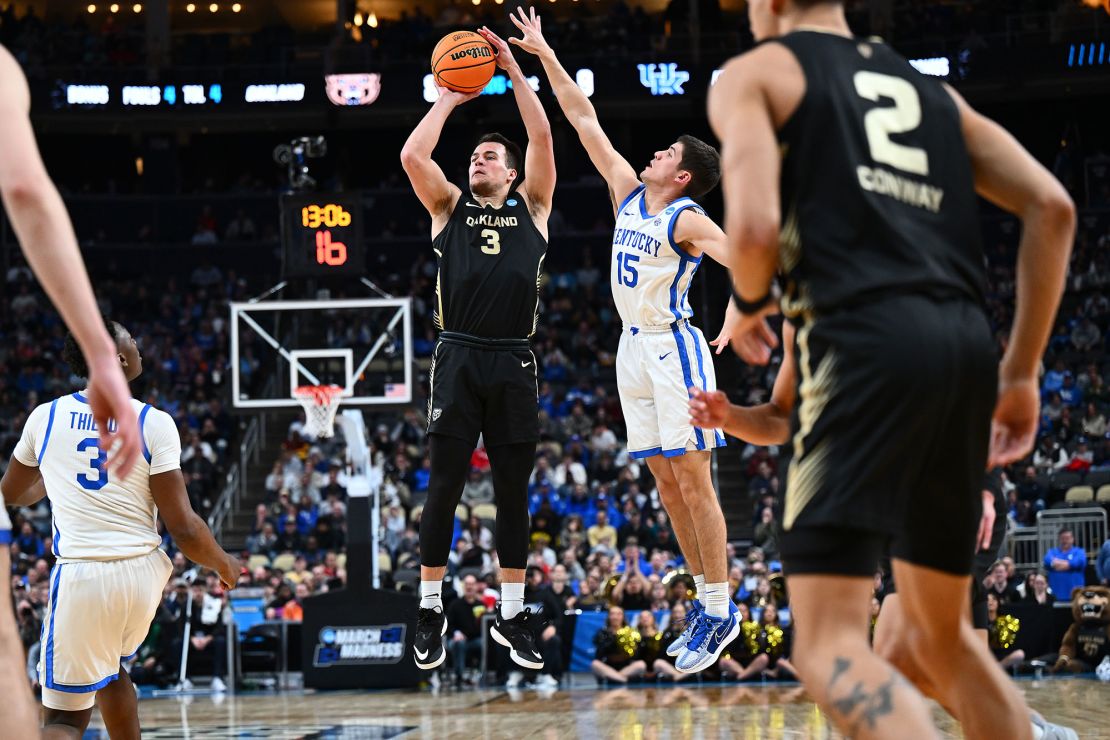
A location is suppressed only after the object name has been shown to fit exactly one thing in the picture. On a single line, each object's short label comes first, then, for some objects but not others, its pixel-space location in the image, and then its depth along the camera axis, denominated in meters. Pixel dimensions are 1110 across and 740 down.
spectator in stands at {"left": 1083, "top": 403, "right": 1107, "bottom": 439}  23.83
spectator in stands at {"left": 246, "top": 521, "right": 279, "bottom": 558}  22.41
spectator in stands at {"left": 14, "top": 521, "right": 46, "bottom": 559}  22.41
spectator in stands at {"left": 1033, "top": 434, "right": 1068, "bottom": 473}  23.22
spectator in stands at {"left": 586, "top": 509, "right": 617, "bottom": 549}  21.05
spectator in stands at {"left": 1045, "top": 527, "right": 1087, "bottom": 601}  18.73
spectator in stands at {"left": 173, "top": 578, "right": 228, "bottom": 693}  18.72
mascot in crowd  16.86
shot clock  16.14
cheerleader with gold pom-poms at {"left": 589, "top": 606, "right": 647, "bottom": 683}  17.12
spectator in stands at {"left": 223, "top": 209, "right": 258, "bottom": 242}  34.09
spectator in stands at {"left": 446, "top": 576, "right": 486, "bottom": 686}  17.62
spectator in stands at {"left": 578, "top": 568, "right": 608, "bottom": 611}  18.55
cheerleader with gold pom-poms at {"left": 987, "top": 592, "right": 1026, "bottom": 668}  16.88
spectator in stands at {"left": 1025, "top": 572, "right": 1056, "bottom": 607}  17.73
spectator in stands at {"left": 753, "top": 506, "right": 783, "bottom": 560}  21.23
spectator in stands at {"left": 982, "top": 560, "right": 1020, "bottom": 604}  17.86
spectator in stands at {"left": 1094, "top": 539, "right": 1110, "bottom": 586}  14.37
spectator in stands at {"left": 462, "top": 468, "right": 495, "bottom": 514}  23.06
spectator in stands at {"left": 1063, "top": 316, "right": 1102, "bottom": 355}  27.64
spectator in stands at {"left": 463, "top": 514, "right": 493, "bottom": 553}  20.83
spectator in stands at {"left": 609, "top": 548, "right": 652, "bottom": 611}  18.17
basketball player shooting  7.91
